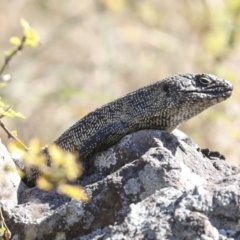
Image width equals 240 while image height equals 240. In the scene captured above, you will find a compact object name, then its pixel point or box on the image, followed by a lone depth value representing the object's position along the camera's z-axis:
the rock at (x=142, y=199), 7.22
